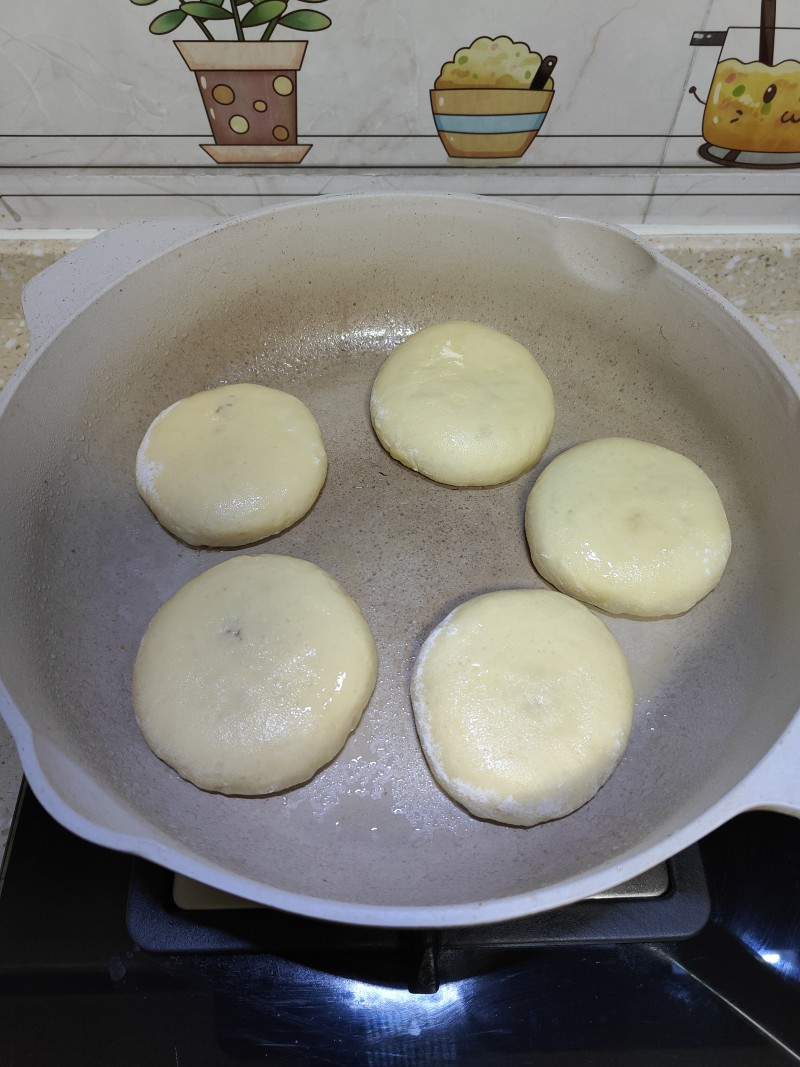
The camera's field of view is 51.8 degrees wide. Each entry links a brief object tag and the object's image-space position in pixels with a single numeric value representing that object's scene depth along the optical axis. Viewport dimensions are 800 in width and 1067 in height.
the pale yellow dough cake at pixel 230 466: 0.33
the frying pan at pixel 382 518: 0.28
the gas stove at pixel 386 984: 0.28
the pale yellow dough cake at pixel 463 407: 0.34
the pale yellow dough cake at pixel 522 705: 0.28
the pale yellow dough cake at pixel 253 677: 0.29
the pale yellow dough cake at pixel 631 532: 0.32
